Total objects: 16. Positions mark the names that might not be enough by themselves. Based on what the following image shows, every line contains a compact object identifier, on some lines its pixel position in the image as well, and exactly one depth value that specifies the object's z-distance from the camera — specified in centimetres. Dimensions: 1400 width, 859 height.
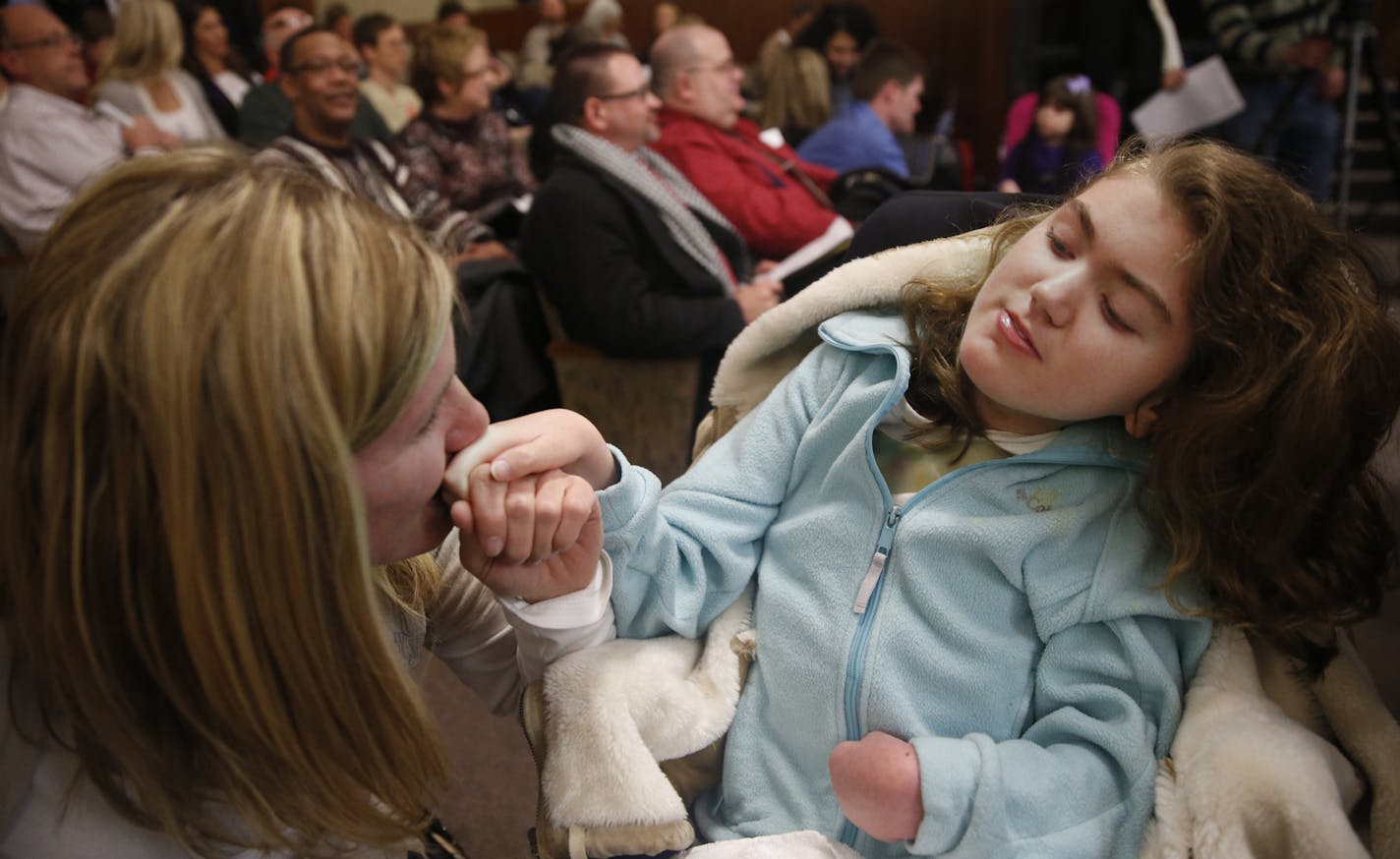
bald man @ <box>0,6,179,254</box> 298
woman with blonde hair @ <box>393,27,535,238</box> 343
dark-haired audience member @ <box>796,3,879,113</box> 551
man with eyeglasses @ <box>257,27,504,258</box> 292
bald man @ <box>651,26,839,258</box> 281
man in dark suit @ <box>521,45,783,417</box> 226
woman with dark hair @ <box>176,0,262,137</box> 422
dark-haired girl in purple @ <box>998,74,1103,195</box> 386
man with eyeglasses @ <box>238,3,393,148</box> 369
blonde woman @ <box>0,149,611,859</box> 57
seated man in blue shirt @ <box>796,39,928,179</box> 361
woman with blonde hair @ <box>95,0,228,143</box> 362
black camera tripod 287
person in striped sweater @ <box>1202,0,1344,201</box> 338
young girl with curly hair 82
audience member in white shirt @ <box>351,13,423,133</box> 489
